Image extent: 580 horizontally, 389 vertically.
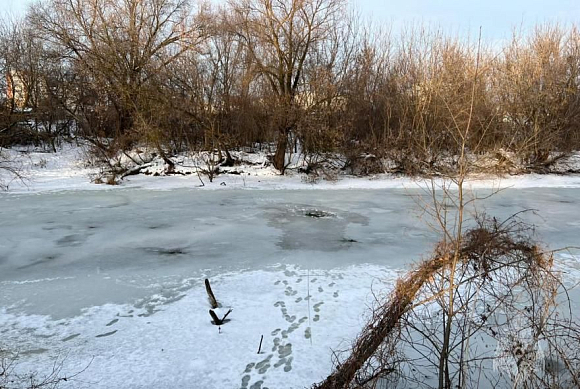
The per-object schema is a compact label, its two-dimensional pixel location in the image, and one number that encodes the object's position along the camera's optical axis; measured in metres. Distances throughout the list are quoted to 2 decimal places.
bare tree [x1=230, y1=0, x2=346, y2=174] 14.93
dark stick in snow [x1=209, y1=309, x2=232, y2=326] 4.12
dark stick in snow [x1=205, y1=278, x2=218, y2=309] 4.54
